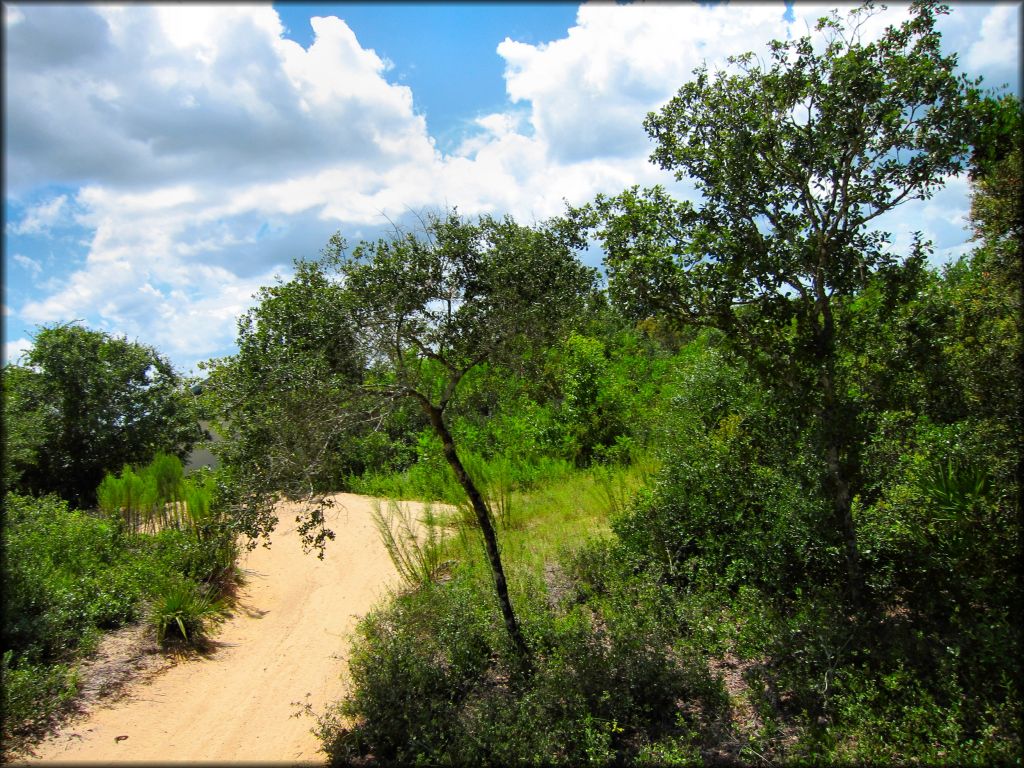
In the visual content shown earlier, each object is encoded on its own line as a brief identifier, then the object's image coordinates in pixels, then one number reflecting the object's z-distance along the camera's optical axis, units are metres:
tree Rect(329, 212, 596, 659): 5.25
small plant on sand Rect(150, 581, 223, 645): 7.00
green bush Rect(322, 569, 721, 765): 4.57
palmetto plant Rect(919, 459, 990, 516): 5.11
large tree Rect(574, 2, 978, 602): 4.79
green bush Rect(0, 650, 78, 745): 5.00
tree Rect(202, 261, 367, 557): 4.57
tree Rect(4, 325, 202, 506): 12.57
